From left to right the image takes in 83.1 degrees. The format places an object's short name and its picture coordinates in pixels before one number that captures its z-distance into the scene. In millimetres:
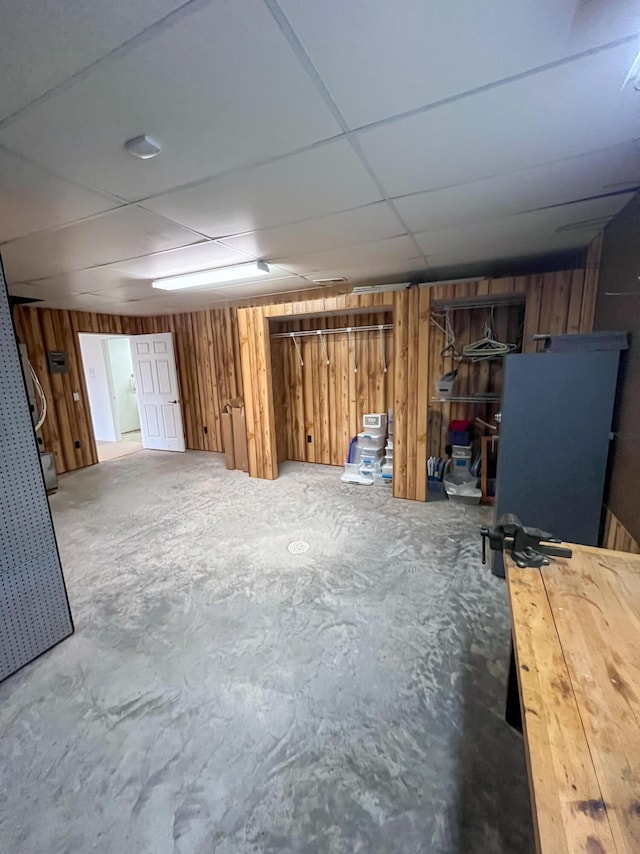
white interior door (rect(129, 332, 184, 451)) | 6211
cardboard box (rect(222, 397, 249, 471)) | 5176
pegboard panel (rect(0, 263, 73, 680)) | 1831
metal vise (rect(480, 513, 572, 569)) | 1376
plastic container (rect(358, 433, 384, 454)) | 4582
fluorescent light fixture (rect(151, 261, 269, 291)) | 3406
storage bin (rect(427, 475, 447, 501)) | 4082
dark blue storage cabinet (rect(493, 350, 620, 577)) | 2180
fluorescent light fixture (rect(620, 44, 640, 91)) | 1138
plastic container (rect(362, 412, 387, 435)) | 4559
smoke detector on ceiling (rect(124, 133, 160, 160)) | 1415
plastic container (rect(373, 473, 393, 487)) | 4473
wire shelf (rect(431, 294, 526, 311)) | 3549
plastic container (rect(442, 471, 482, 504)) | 3844
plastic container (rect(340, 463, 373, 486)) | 4531
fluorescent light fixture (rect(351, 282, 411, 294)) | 3768
